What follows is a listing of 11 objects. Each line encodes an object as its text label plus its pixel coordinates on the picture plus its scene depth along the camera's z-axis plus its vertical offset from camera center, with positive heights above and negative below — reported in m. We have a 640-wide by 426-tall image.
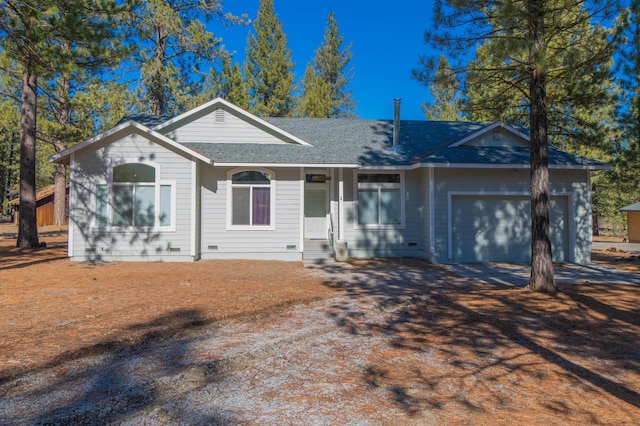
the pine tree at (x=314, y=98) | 27.42 +8.40
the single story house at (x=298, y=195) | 11.64 +0.76
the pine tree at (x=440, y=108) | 28.75 +8.26
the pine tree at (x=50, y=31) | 8.06 +3.79
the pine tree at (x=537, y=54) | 7.09 +2.89
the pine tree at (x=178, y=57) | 19.45 +7.99
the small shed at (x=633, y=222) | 25.95 -0.22
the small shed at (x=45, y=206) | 29.92 +1.16
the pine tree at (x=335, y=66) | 36.12 +13.28
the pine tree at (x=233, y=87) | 23.03 +7.52
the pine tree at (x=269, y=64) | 29.11 +10.96
